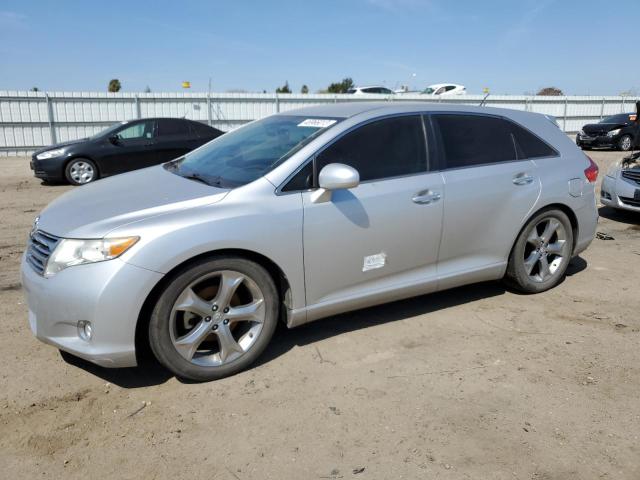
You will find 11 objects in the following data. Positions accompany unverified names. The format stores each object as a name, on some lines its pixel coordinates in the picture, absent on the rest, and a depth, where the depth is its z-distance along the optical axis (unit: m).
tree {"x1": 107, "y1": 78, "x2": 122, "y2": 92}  41.89
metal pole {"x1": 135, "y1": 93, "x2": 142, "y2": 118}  18.41
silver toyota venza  2.93
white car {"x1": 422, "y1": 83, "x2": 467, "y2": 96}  29.30
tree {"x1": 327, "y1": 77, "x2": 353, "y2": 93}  52.91
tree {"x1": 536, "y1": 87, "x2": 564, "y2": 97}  48.12
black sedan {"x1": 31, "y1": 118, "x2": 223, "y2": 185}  10.64
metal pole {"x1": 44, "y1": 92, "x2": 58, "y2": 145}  17.34
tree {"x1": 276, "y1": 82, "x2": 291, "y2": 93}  47.19
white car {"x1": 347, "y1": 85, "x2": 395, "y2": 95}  26.89
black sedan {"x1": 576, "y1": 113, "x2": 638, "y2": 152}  18.41
